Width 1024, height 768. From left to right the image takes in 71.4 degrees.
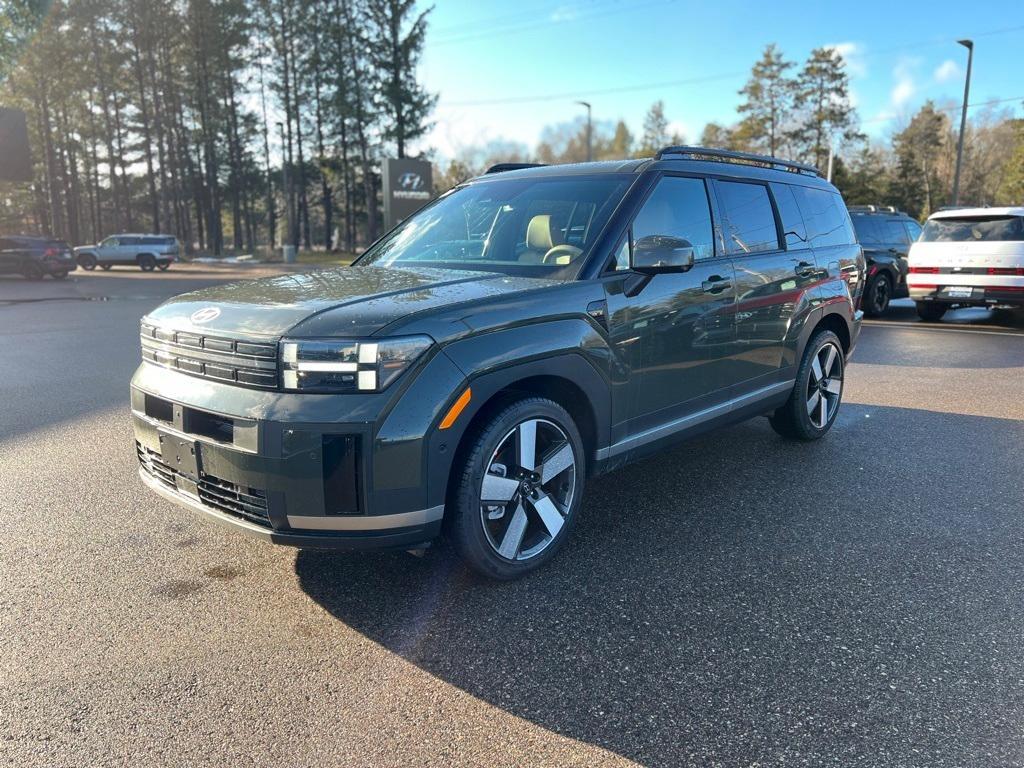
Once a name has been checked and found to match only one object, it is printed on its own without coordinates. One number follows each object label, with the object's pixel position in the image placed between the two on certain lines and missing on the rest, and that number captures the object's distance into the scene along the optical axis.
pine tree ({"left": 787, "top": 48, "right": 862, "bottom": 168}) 53.22
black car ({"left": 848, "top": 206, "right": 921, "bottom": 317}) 13.34
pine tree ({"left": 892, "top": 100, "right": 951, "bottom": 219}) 59.09
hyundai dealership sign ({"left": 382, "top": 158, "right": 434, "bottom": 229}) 30.78
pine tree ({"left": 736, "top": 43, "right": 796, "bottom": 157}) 55.03
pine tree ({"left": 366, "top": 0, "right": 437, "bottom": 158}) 41.16
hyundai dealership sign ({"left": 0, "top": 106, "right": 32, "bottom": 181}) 30.81
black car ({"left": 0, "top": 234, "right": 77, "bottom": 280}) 27.08
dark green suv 2.70
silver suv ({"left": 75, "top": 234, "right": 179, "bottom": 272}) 35.06
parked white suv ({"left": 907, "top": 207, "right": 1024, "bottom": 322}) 10.97
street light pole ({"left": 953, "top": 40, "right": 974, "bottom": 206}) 25.38
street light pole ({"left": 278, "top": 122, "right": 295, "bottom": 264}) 42.03
